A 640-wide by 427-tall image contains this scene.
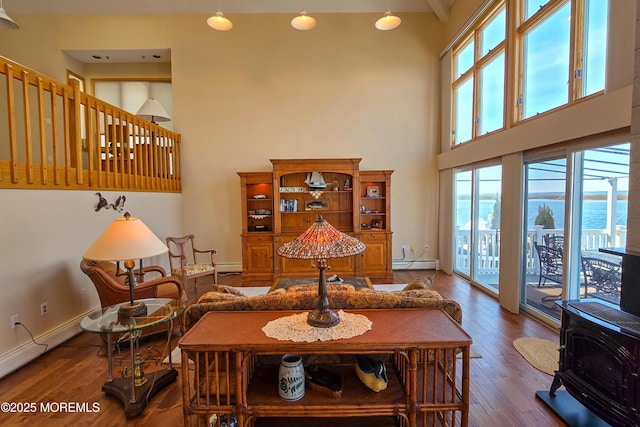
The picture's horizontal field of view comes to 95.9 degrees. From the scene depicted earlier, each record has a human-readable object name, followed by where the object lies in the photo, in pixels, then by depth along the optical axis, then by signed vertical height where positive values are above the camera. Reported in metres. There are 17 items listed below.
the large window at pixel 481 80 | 4.12 +1.91
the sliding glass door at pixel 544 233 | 3.20 -0.41
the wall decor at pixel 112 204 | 3.59 -0.04
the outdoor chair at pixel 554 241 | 3.20 -0.48
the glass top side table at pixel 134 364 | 2.03 -1.26
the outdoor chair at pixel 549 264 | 3.23 -0.76
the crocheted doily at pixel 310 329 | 1.56 -0.74
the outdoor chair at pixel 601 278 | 2.62 -0.76
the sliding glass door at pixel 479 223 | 4.44 -0.41
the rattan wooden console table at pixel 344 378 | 1.50 -0.96
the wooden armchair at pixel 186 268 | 4.17 -1.03
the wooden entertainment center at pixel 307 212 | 5.22 -0.23
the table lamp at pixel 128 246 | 2.00 -0.33
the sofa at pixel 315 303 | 1.99 -0.72
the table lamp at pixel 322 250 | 1.56 -0.28
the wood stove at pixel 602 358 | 1.63 -1.00
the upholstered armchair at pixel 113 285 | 2.80 -0.85
